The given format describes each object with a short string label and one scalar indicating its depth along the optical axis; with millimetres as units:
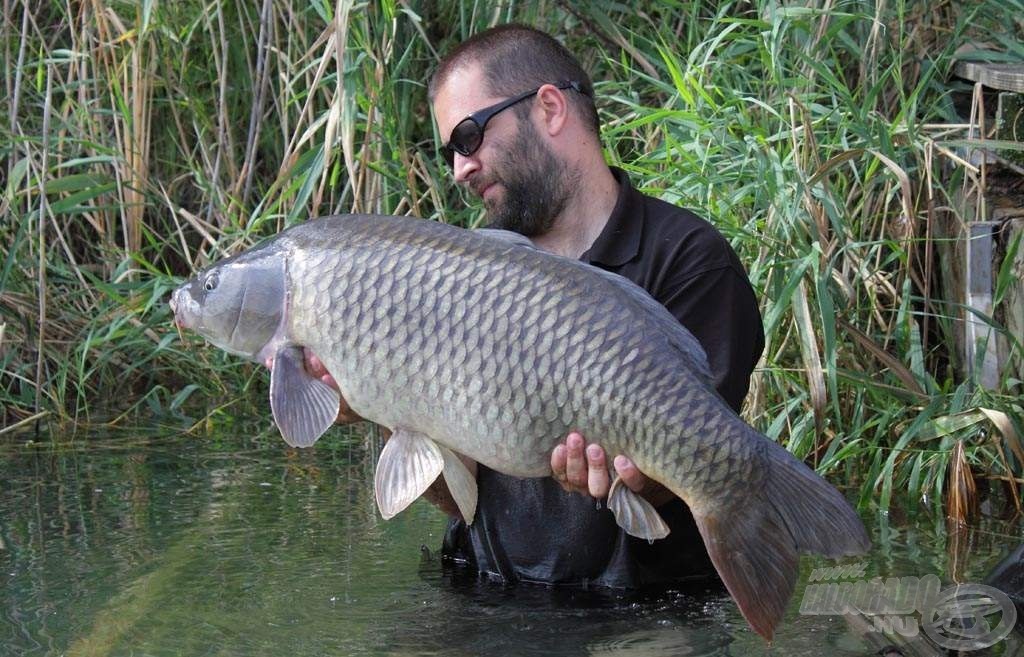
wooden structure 3430
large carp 2053
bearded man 2586
